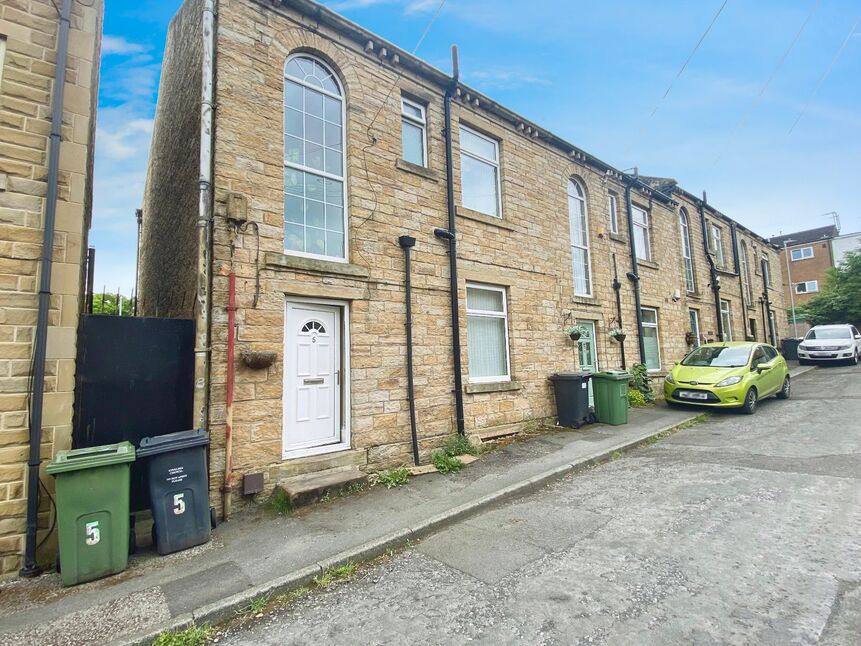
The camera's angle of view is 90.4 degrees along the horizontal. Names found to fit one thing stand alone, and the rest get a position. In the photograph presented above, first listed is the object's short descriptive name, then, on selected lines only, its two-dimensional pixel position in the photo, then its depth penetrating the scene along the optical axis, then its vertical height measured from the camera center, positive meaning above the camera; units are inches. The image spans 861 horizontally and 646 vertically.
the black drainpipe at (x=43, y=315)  152.6 +20.5
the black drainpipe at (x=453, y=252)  287.7 +74.0
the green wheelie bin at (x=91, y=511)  141.6 -48.7
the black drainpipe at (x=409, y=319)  259.4 +25.2
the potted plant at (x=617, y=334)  430.6 +19.6
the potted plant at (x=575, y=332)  377.4 +20.1
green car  386.3 -24.8
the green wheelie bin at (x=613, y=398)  357.4 -37.0
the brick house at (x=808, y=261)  1485.0 +309.6
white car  727.1 +5.8
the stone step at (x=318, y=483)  197.3 -58.5
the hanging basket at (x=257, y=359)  200.7 +2.1
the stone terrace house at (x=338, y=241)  209.6 +75.6
